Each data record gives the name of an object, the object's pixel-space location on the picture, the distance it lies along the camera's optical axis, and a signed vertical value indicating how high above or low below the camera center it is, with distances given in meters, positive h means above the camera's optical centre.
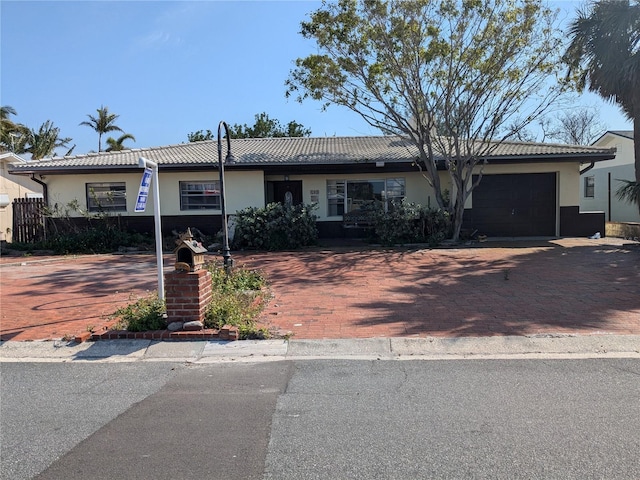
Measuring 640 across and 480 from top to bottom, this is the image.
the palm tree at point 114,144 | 47.66 +7.38
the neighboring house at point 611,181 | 25.71 +1.59
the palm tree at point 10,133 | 35.81 +6.88
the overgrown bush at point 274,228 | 15.64 -0.38
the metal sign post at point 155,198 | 7.14 +0.31
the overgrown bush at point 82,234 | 16.41 -0.46
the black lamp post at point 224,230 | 9.91 -0.28
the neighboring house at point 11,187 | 19.95 +2.00
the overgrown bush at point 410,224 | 15.88 -0.37
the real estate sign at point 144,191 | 7.07 +0.41
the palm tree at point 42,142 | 41.62 +6.84
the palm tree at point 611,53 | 14.71 +4.77
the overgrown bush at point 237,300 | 6.63 -1.31
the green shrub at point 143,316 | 6.54 -1.34
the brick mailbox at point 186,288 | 6.47 -0.92
